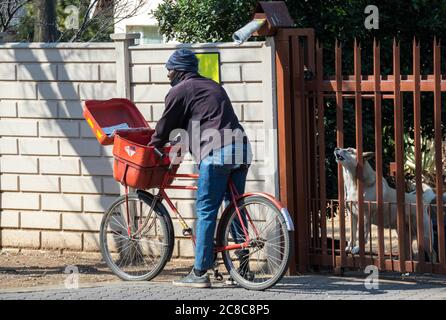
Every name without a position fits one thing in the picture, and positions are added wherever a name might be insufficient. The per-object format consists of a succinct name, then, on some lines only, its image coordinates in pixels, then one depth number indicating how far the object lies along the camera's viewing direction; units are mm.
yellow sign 17062
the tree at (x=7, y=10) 24297
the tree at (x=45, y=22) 25125
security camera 15992
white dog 16406
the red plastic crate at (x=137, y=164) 15562
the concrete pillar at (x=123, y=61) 17656
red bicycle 15344
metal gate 15602
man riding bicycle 15102
